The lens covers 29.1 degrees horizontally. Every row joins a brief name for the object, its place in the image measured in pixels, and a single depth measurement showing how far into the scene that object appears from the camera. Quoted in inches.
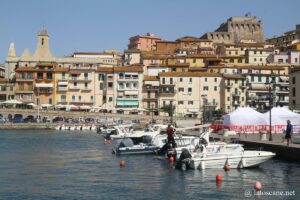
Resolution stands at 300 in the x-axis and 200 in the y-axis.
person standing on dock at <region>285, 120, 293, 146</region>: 1434.5
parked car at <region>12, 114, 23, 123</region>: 3802.2
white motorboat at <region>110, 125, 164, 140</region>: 2216.0
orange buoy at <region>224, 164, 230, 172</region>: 1257.7
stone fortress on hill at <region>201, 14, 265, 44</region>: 5920.3
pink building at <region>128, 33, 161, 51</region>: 5826.8
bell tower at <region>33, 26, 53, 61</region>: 4534.9
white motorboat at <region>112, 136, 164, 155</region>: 1675.7
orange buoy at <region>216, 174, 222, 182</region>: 1105.4
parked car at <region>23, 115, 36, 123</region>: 3810.8
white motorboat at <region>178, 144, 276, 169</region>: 1266.0
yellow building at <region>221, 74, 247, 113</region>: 3966.5
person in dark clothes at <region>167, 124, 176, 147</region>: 1512.8
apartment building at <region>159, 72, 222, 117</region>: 3993.1
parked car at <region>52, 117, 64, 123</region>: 3811.5
